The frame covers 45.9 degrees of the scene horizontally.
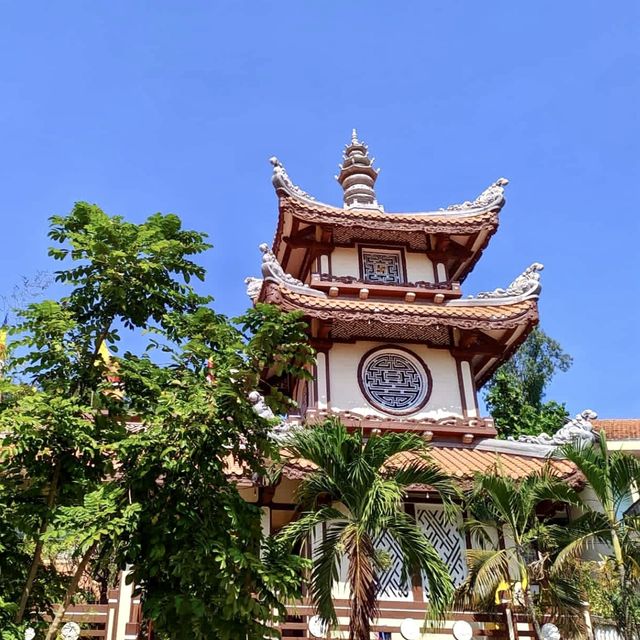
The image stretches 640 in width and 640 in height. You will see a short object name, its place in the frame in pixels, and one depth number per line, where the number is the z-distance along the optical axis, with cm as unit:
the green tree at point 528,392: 2467
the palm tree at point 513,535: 1044
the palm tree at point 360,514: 850
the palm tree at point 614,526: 1010
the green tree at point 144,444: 667
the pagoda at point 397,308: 1510
